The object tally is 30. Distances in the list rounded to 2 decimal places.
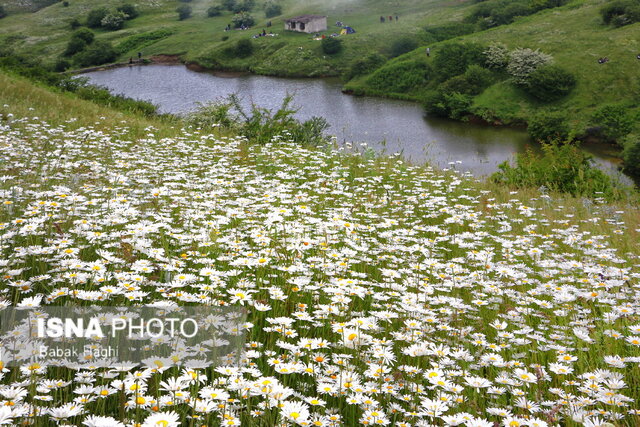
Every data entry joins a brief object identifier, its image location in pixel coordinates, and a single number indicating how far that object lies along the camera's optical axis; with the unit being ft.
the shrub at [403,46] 224.12
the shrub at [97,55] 269.64
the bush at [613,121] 112.06
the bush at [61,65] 264.52
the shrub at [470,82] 158.81
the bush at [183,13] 390.01
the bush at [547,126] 105.70
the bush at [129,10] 396.49
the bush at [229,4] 391.55
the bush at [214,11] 388.37
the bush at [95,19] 367.66
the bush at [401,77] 181.57
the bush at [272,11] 357.61
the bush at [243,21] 332.39
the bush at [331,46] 237.86
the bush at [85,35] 297.33
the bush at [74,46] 285.68
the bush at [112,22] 362.53
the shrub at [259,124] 48.93
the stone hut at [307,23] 278.26
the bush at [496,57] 167.63
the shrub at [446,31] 233.96
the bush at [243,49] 259.39
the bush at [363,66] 202.18
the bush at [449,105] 145.04
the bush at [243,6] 385.68
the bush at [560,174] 43.98
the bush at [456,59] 174.50
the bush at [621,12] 165.48
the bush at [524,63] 153.79
